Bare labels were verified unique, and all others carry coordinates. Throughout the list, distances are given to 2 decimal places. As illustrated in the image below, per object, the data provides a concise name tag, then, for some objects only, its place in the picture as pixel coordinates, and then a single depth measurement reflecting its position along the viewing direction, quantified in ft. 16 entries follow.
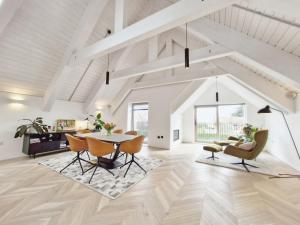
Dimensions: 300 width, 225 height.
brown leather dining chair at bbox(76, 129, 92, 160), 15.07
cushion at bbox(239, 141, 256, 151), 11.67
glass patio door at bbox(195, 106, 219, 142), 23.66
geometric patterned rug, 8.32
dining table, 10.15
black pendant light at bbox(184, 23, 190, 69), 8.35
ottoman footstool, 13.47
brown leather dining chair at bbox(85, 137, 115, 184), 9.67
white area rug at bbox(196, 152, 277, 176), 11.24
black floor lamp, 10.28
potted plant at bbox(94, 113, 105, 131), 19.93
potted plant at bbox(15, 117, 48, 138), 13.76
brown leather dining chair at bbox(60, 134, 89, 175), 11.00
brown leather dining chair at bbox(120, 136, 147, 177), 11.01
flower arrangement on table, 12.35
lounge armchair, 11.16
